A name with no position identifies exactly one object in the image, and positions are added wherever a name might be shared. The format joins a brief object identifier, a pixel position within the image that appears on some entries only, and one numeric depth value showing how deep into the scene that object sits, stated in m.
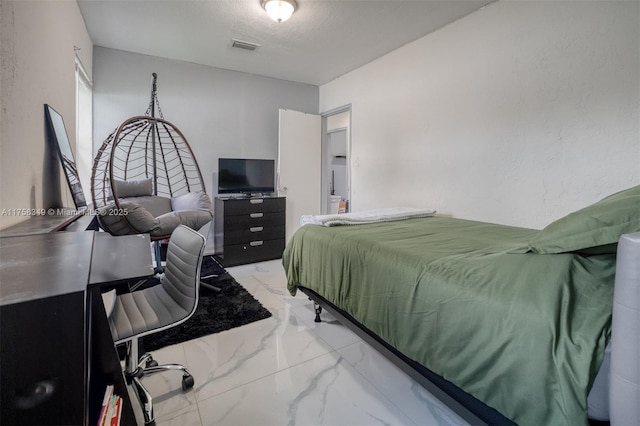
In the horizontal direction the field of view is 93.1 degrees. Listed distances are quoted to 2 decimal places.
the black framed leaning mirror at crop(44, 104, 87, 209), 1.83
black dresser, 3.73
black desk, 0.59
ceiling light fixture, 2.41
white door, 4.36
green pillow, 0.96
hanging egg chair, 2.42
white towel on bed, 2.32
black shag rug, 2.07
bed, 0.87
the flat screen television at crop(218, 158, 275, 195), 3.91
